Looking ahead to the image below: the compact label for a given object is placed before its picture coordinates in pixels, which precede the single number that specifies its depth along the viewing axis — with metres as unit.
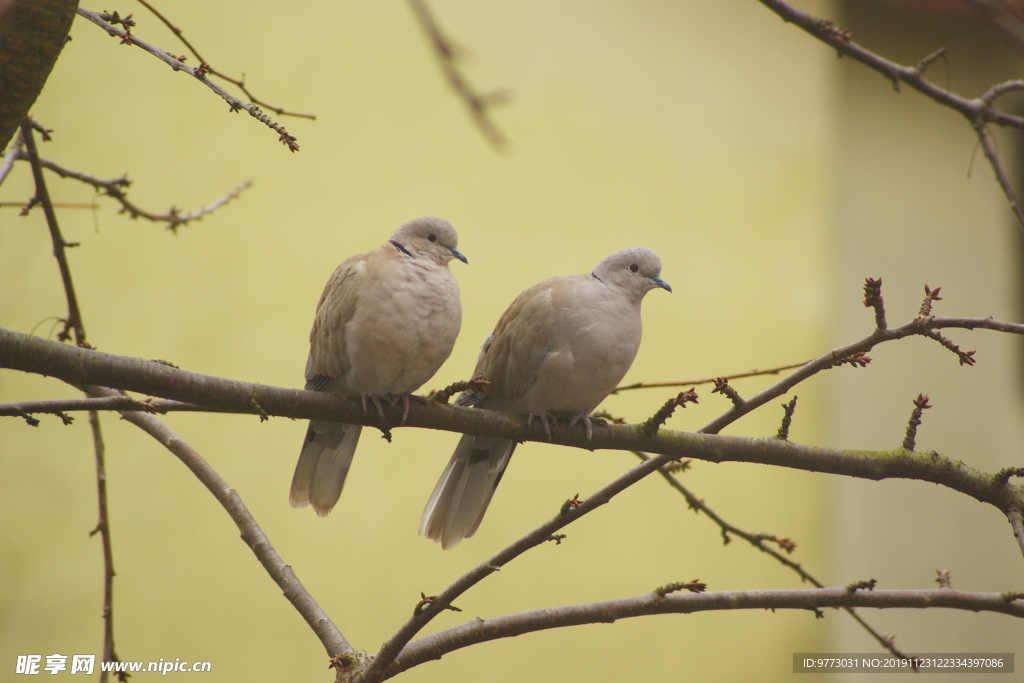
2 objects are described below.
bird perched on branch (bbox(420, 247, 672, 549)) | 10.40
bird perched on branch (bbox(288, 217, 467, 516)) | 10.37
